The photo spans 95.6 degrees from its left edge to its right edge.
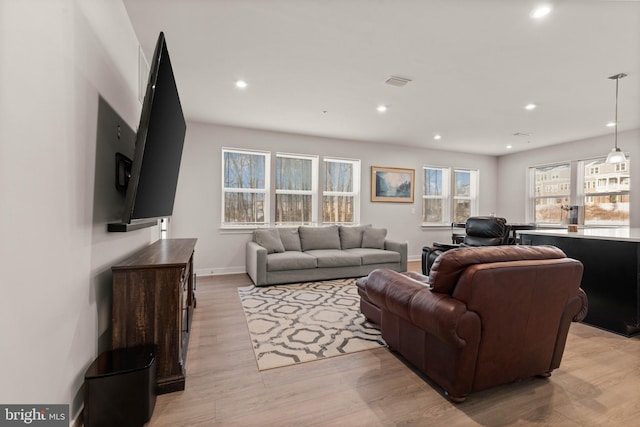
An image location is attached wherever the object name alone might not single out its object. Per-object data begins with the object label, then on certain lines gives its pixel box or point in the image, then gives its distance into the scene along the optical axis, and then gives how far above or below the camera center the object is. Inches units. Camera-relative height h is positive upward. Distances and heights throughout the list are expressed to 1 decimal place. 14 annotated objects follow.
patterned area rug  90.0 -42.1
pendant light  133.0 +28.1
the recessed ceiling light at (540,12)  80.2 +57.8
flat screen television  62.7 +15.9
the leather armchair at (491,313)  60.7 -21.8
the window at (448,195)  264.7 +19.3
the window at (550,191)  235.0 +21.9
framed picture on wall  238.0 +26.0
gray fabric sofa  164.1 -24.6
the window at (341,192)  226.1 +18.1
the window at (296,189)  211.2 +18.8
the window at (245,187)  198.4 +18.2
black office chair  158.6 -11.0
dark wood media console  67.1 -23.6
